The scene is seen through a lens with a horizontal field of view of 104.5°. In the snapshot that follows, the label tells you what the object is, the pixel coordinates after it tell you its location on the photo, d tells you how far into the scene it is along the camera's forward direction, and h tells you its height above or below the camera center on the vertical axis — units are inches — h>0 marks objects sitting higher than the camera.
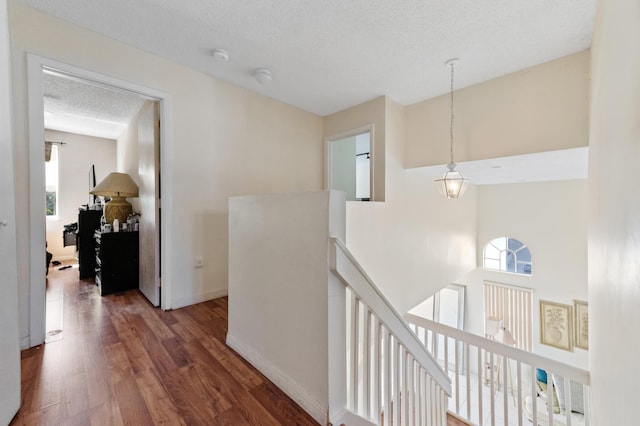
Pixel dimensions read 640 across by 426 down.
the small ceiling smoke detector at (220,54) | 94.4 +59.2
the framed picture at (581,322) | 187.7 -87.1
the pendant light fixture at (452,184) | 108.7 +10.6
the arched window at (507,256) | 218.7 -44.2
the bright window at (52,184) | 198.5 +19.2
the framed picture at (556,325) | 195.6 -94.4
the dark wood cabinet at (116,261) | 117.7 -26.3
